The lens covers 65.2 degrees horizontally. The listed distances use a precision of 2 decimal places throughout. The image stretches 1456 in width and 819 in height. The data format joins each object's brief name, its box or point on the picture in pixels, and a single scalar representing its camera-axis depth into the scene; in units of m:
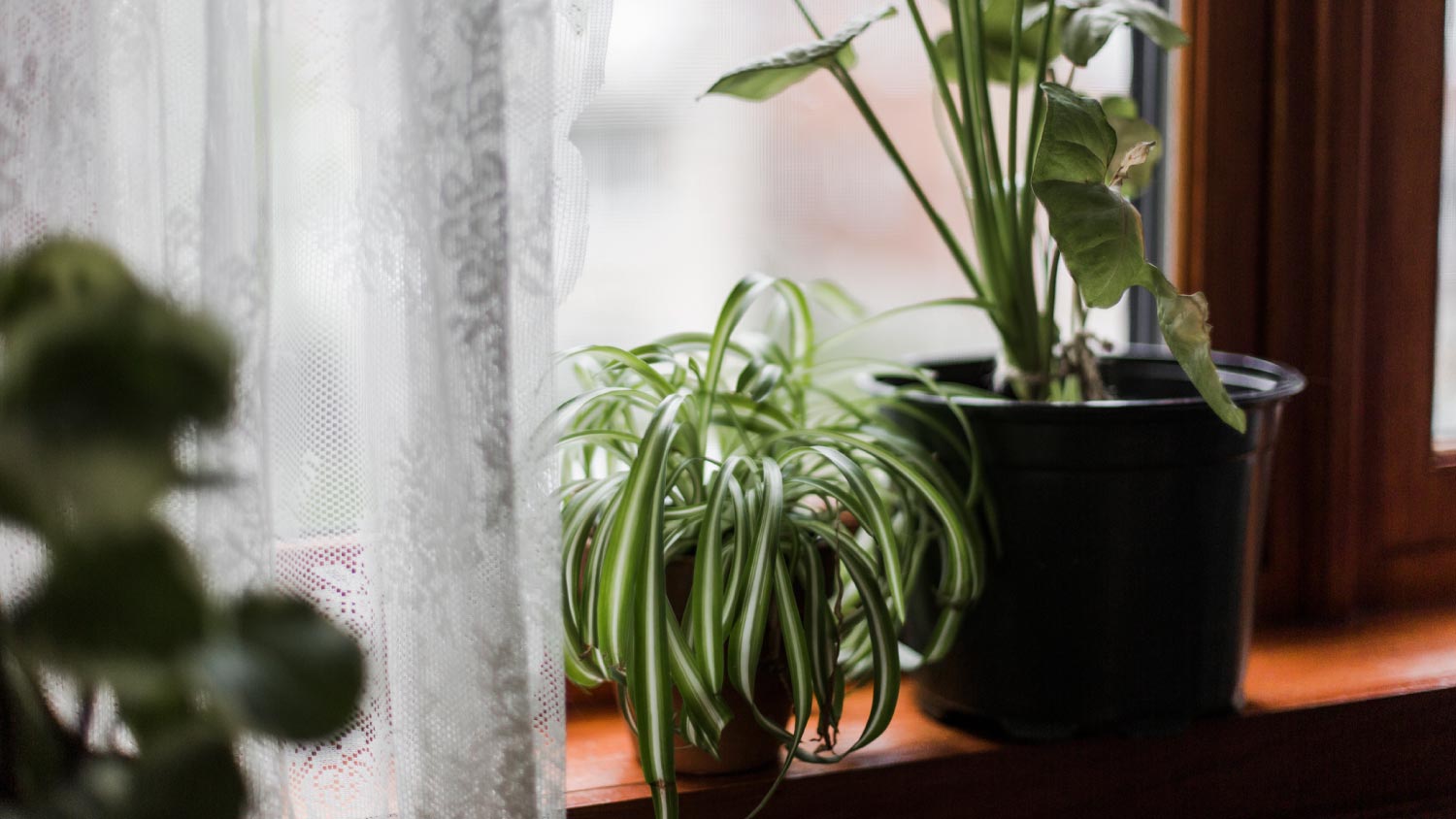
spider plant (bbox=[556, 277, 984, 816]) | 0.73
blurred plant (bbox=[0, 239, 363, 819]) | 0.28
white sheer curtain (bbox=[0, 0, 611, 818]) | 0.62
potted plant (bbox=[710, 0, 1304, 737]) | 0.87
